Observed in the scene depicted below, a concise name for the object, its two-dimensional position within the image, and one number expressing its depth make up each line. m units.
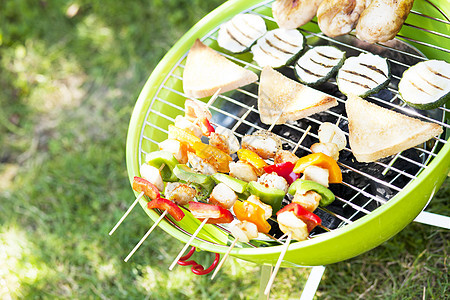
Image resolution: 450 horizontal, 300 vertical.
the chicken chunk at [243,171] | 2.09
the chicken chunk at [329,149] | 2.07
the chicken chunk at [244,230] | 1.90
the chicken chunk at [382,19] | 2.19
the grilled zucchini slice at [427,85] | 2.04
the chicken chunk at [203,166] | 2.18
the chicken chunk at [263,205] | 1.92
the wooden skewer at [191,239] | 1.88
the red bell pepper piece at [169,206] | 2.03
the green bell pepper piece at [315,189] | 1.91
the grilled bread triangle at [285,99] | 2.18
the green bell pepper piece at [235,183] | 2.02
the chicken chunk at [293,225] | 1.80
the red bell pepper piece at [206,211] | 1.95
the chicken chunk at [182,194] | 2.09
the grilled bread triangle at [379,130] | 1.90
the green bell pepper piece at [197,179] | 2.08
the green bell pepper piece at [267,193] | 1.94
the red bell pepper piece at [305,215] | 1.81
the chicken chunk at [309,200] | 1.90
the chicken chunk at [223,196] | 2.03
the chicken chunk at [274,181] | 2.01
